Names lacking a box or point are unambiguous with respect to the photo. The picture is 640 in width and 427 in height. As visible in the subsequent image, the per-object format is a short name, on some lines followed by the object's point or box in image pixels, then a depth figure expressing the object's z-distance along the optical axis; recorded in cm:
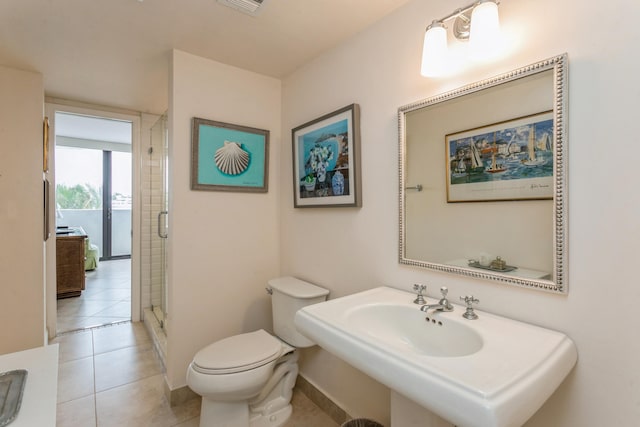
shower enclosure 300
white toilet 148
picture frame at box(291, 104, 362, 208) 164
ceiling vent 141
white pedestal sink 65
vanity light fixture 103
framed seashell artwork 193
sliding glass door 573
